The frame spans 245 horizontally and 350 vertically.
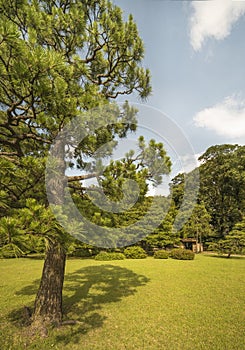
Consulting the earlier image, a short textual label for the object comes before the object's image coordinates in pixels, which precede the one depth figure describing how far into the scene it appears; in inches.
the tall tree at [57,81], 81.5
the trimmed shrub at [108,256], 581.3
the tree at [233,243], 642.2
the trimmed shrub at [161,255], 631.3
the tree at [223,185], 898.7
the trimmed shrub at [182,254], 610.5
